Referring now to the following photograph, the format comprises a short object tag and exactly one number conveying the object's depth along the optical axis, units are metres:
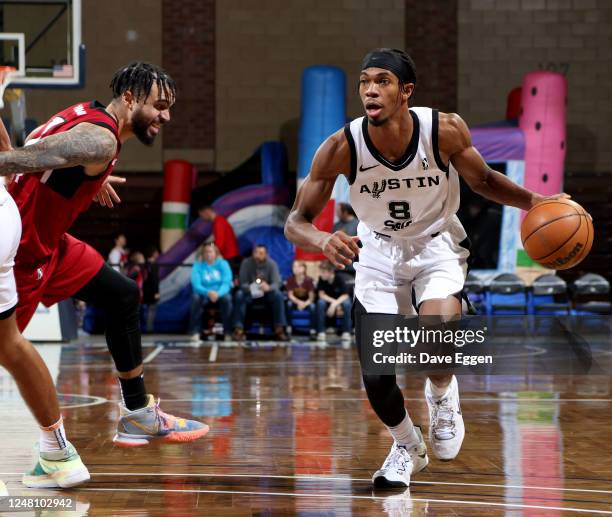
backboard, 11.23
